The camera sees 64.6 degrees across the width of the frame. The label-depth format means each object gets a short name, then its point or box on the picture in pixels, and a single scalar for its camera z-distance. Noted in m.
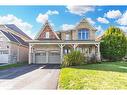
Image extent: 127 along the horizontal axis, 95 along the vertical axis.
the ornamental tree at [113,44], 10.25
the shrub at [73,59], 8.34
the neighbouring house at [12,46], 11.00
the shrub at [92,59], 9.58
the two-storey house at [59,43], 10.36
